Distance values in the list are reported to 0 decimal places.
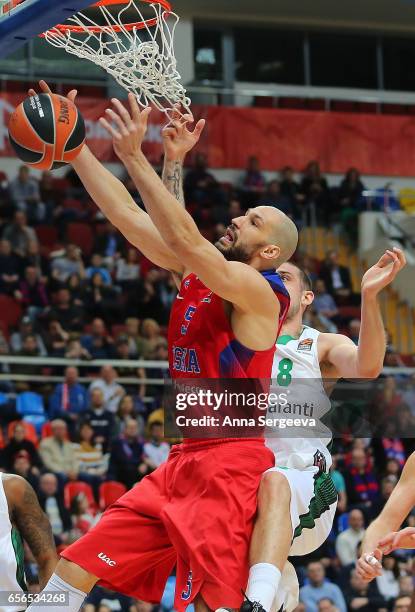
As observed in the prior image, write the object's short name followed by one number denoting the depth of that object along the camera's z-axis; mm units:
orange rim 10975
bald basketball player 9068
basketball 9784
